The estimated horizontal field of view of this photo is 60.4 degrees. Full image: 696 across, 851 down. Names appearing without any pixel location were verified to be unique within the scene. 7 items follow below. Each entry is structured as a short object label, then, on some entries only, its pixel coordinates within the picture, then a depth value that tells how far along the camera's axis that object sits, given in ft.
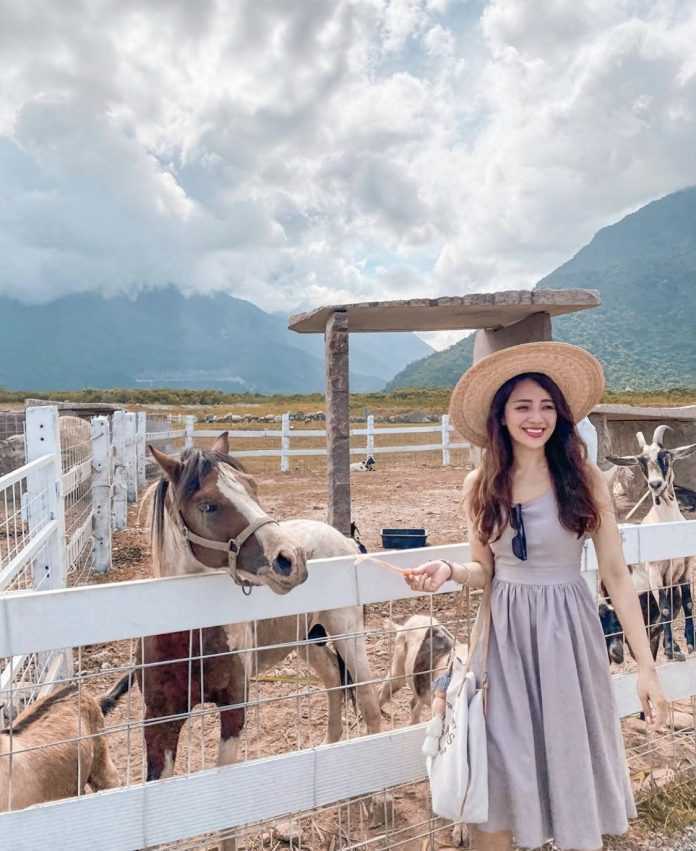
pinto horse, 6.35
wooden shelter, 14.01
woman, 5.57
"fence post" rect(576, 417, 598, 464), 10.54
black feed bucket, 20.75
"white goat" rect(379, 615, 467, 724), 9.91
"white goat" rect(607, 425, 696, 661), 13.34
